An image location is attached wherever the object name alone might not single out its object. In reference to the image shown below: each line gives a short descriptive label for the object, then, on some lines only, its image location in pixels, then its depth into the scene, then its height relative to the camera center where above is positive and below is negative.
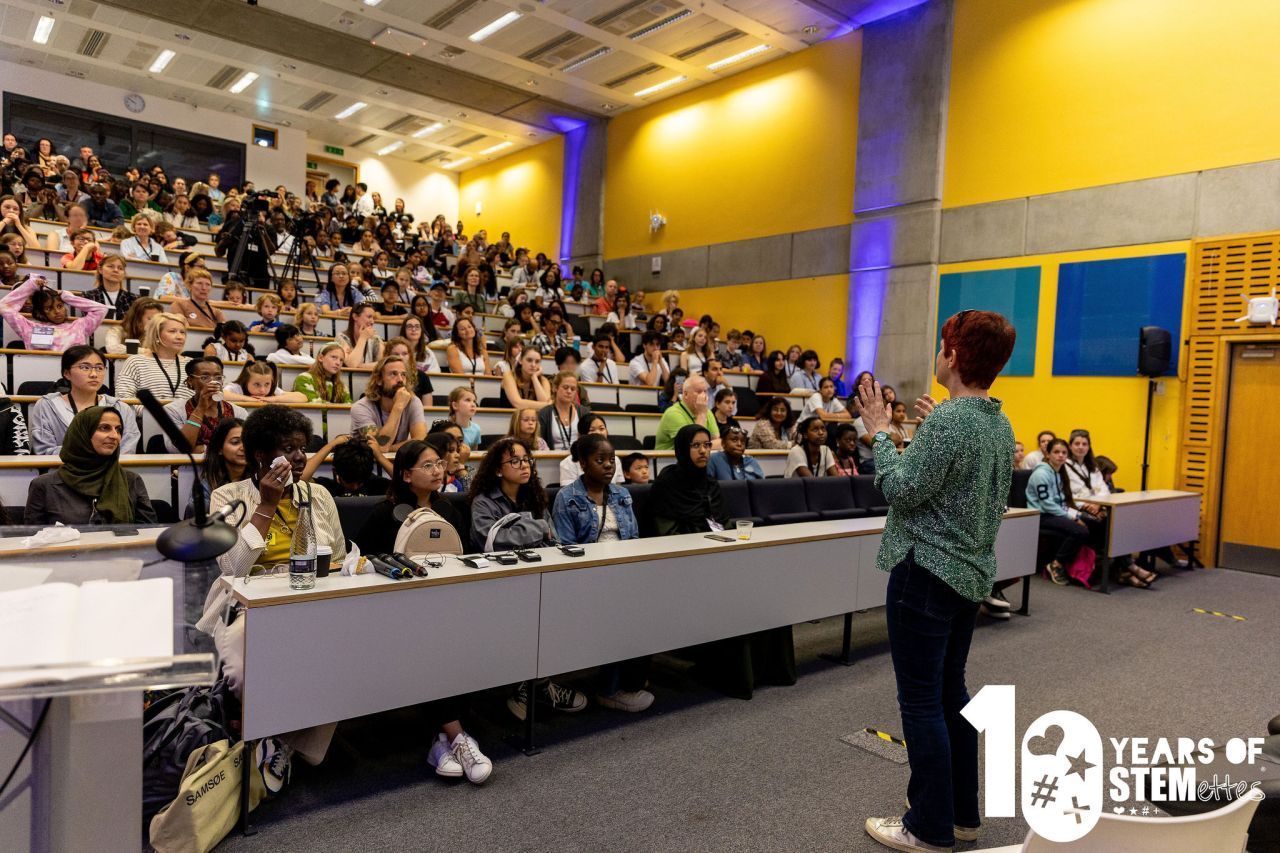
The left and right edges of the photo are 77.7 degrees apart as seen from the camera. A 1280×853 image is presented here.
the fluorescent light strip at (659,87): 11.57 +4.51
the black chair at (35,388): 4.52 -0.15
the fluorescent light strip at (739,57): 10.43 +4.51
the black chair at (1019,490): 5.75 -0.63
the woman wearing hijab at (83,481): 3.01 -0.45
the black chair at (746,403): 8.48 -0.10
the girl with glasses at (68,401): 3.80 -0.18
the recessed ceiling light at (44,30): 10.62 +4.58
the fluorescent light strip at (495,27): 9.76 +4.48
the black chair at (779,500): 4.90 -0.67
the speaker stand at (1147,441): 7.20 -0.27
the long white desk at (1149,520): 5.75 -0.84
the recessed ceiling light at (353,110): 13.65 +4.66
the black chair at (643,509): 4.05 -0.62
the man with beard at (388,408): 4.75 -0.19
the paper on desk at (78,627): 0.87 -0.31
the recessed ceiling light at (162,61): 11.66 +4.61
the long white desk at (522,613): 2.28 -0.81
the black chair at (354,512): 3.29 -0.57
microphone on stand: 1.15 -0.25
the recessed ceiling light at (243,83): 12.44 +4.63
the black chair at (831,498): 5.26 -0.69
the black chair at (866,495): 5.66 -0.69
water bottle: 2.36 -0.55
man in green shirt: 5.38 -0.16
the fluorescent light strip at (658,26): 9.45 +4.46
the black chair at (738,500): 4.74 -0.65
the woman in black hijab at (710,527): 3.46 -0.68
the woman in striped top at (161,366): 4.45 +0.01
